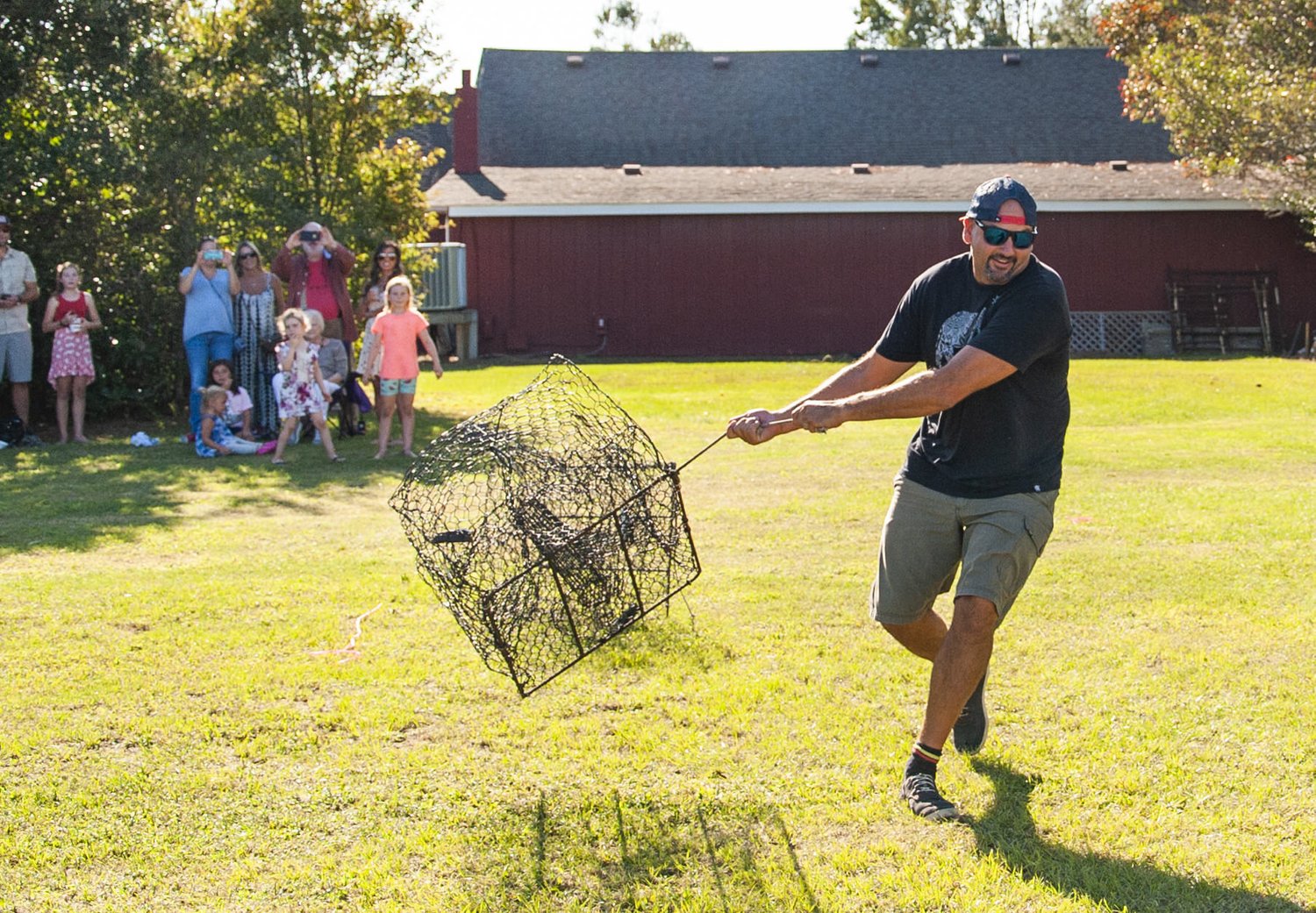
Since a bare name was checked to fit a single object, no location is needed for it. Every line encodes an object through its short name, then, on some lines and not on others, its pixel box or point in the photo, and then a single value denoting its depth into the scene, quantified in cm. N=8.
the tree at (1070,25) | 6162
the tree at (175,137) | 1524
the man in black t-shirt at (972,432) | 446
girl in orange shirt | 1242
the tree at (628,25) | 8244
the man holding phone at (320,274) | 1395
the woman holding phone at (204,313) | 1353
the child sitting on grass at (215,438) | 1293
